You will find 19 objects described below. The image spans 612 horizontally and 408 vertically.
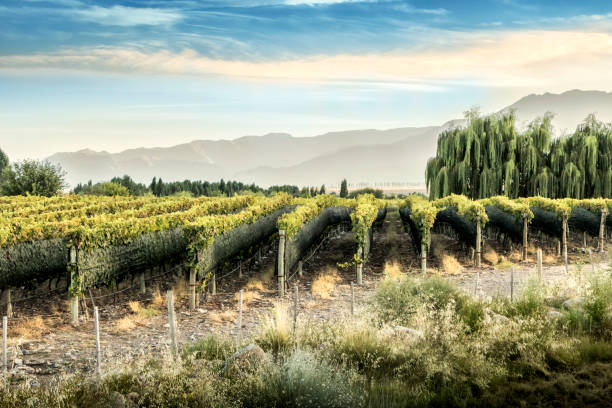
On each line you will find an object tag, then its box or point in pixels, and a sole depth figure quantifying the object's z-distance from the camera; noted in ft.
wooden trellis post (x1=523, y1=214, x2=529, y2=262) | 75.71
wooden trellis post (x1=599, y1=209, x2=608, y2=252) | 79.97
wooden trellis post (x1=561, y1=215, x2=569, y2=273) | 77.51
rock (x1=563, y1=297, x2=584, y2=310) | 37.15
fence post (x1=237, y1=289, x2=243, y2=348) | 31.71
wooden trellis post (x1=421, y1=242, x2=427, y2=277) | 67.36
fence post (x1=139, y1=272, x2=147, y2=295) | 57.49
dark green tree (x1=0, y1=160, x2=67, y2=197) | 152.35
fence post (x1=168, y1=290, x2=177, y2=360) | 30.73
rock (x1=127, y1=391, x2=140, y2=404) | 24.56
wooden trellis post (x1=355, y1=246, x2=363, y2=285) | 63.77
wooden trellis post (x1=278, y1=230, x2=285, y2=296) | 56.29
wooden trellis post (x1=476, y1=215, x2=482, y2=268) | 72.49
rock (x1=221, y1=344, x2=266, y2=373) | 27.04
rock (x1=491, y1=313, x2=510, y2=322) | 34.42
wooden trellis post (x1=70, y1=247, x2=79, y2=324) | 44.37
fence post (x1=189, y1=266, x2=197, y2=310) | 49.62
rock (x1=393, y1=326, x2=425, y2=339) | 30.97
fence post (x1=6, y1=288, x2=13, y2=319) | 45.80
